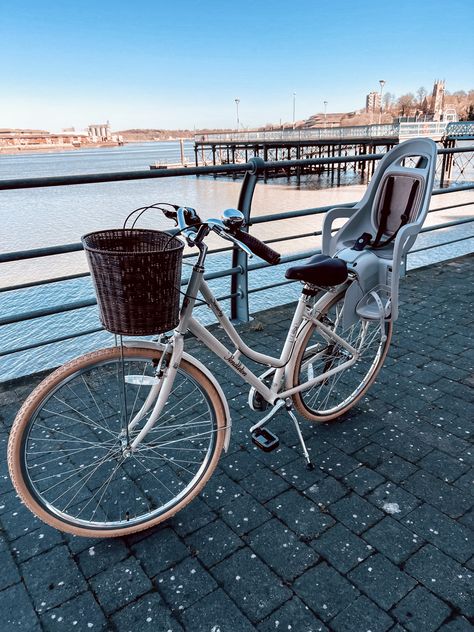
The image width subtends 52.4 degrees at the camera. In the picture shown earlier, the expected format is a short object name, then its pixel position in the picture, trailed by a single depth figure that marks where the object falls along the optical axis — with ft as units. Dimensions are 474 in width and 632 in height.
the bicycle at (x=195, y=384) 6.03
